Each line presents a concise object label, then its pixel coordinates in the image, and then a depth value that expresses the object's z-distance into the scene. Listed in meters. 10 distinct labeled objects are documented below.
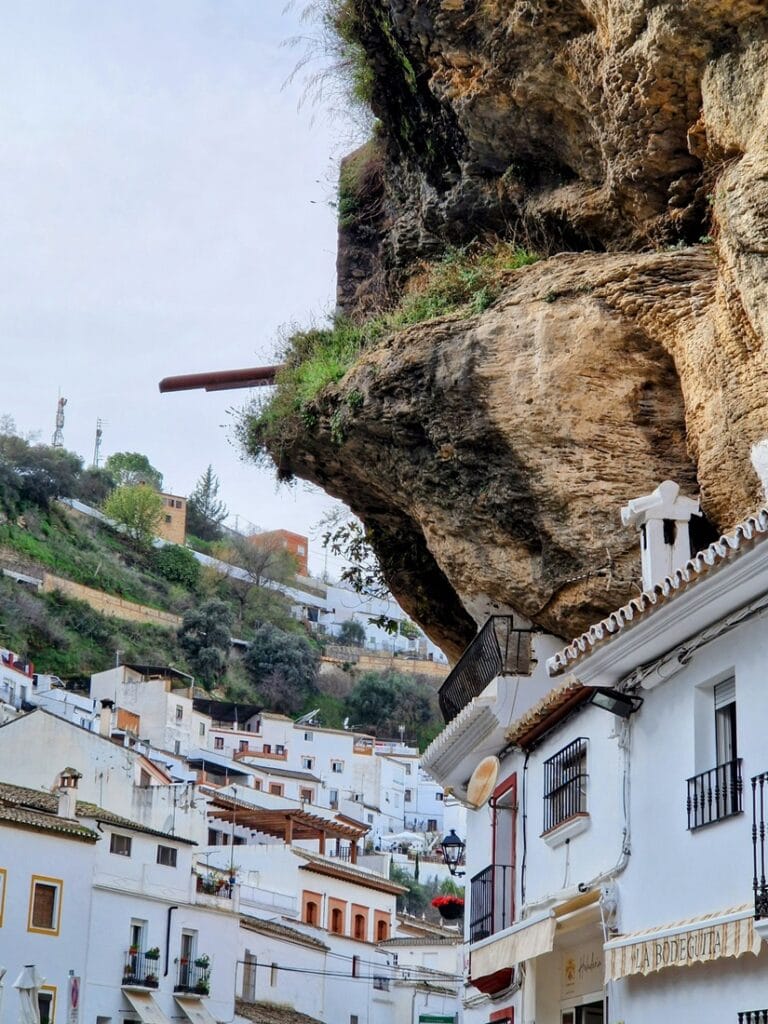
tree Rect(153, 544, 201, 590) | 114.44
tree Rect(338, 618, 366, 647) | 117.06
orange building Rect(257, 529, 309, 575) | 131.25
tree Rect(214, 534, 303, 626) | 119.41
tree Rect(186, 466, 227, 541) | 137.00
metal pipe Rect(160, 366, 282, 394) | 22.28
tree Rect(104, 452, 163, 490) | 132.00
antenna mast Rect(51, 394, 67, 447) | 131.75
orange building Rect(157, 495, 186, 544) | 124.26
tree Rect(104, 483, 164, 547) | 115.69
